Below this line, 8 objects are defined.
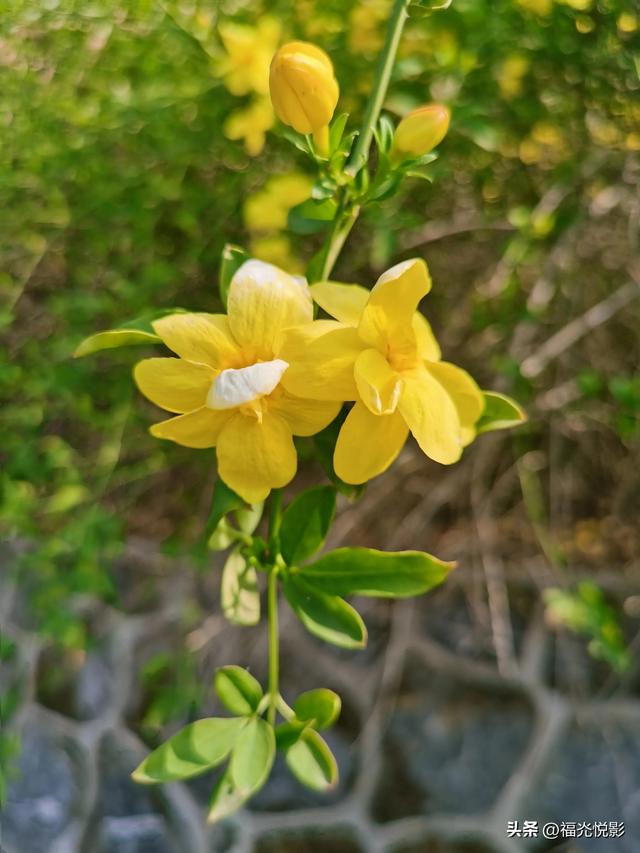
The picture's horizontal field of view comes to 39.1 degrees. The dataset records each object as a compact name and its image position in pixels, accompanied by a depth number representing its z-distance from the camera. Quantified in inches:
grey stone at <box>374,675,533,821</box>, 20.5
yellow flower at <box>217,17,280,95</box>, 11.2
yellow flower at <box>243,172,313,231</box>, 12.5
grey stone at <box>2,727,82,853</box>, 18.2
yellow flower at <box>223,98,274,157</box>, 11.8
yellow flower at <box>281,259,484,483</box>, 6.4
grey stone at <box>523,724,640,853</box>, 20.3
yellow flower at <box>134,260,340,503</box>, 6.7
